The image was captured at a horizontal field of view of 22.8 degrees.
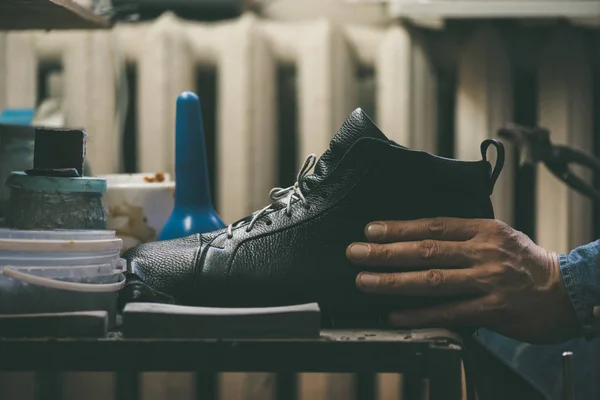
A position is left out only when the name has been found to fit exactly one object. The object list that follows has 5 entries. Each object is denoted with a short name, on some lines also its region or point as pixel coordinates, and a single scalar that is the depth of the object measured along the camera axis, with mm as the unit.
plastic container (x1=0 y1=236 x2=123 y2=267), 1076
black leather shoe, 1137
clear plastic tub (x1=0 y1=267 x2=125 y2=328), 1068
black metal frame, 1038
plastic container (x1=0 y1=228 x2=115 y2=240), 1095
